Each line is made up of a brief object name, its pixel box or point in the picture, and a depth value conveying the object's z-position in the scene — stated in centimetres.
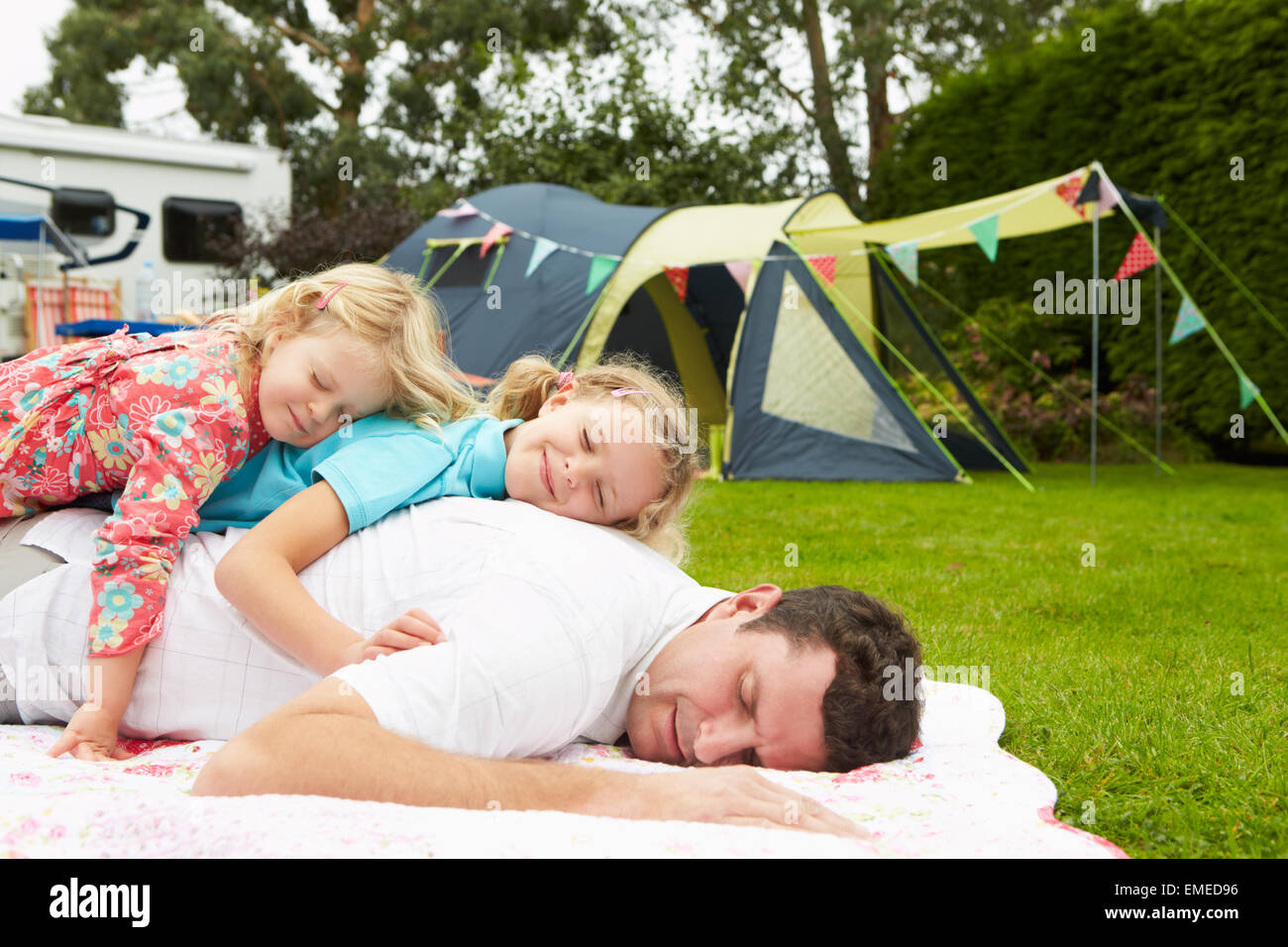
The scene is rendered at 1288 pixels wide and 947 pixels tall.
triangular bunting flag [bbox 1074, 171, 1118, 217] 639
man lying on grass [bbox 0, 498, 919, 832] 139
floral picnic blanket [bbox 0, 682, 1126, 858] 124
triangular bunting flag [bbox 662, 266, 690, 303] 746
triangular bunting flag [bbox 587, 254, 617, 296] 759
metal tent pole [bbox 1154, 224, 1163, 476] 715
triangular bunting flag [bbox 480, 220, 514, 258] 785
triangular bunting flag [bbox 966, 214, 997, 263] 633
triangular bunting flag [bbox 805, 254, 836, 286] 716
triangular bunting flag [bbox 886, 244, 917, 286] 653
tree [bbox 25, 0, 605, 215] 1514
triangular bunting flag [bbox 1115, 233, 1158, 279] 703
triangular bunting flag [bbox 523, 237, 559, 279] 763
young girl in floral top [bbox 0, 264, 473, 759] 174
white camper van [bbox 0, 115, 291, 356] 1041
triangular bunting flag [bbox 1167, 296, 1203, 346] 697
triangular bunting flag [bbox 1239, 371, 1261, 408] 671
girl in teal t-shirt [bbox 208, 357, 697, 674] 164
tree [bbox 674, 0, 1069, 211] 1404
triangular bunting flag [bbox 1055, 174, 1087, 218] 643
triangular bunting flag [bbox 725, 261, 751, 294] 746
